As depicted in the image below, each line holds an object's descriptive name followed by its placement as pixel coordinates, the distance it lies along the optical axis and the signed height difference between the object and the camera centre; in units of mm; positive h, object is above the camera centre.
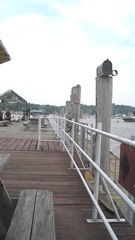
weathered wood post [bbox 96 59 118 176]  2885 +156
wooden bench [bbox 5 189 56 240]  1300 -838
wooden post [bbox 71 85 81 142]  5134 +425
